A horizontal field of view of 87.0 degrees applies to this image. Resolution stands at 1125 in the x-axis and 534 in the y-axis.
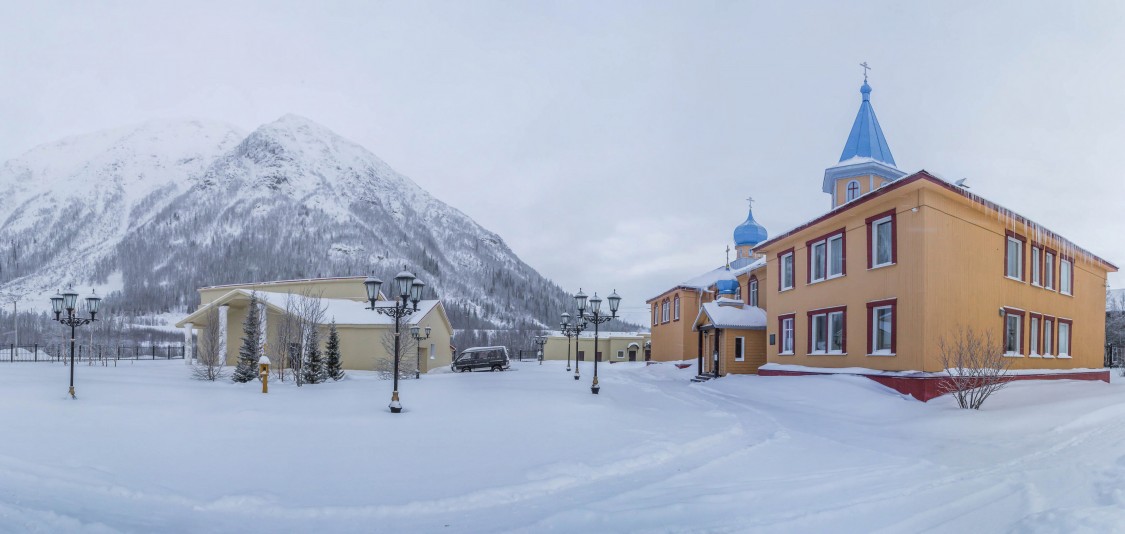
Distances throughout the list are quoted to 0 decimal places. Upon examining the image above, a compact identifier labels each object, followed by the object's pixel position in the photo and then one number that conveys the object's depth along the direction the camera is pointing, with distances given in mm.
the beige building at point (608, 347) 64125
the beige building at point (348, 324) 31234
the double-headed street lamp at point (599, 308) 21391
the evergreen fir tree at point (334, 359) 24375
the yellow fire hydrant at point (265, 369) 17453
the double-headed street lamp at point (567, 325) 36338
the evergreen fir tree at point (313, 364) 22469
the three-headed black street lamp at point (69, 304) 17852
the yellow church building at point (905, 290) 17109
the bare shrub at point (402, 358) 27562
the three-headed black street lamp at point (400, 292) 13477
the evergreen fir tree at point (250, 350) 22938
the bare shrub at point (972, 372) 14641
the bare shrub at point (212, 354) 23469
